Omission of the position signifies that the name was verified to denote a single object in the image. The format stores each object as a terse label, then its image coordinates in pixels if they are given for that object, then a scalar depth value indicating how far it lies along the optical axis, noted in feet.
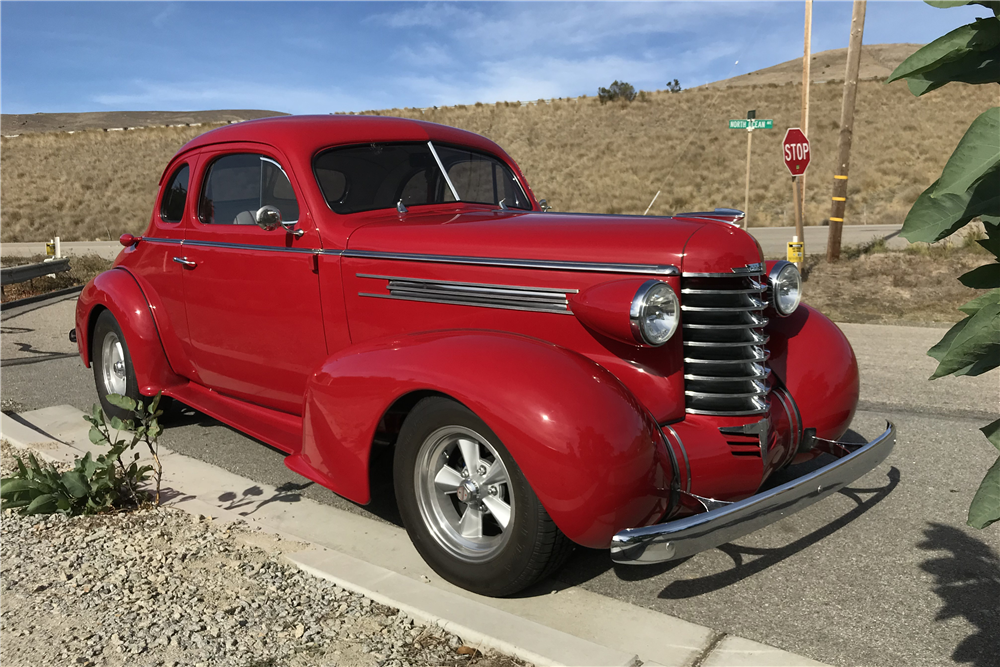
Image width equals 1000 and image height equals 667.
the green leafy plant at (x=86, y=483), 11.78
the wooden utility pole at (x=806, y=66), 40.16
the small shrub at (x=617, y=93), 151.23
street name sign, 38.60
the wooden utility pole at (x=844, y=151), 38.32
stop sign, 35.68
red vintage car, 8.54
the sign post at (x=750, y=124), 38.62
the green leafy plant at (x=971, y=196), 4.29
